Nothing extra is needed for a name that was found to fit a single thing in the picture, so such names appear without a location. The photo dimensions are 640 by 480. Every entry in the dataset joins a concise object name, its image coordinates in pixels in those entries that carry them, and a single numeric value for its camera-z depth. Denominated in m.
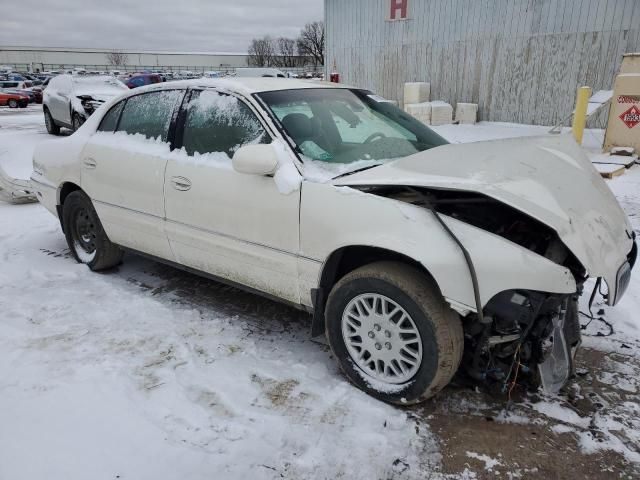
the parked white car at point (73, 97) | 12.02
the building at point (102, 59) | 89.31
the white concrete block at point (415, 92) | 14.45
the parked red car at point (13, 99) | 25.56
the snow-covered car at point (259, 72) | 32.83
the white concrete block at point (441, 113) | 13.59
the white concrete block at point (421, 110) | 13.44
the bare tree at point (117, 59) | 92.81
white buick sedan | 2.27
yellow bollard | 8.73
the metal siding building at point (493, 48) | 11.91
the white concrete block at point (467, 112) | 13.79
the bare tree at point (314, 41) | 70.06
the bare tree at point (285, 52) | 80.19
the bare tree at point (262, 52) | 83.12
